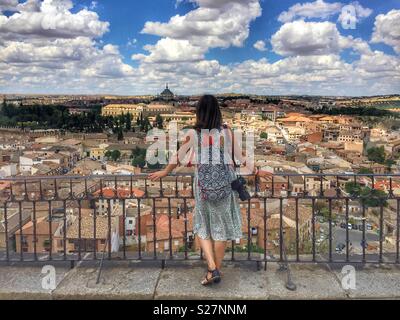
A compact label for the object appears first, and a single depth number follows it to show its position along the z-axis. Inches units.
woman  94.4
